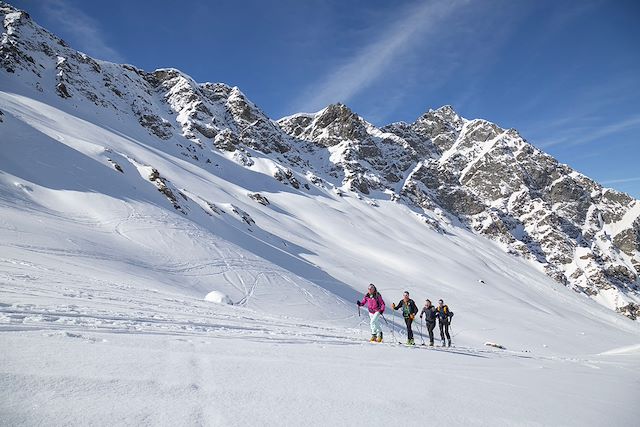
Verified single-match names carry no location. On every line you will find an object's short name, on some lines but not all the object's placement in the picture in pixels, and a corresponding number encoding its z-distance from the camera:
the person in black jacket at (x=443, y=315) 15.69
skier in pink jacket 12.30
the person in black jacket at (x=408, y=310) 13.34
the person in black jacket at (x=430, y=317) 14.98
